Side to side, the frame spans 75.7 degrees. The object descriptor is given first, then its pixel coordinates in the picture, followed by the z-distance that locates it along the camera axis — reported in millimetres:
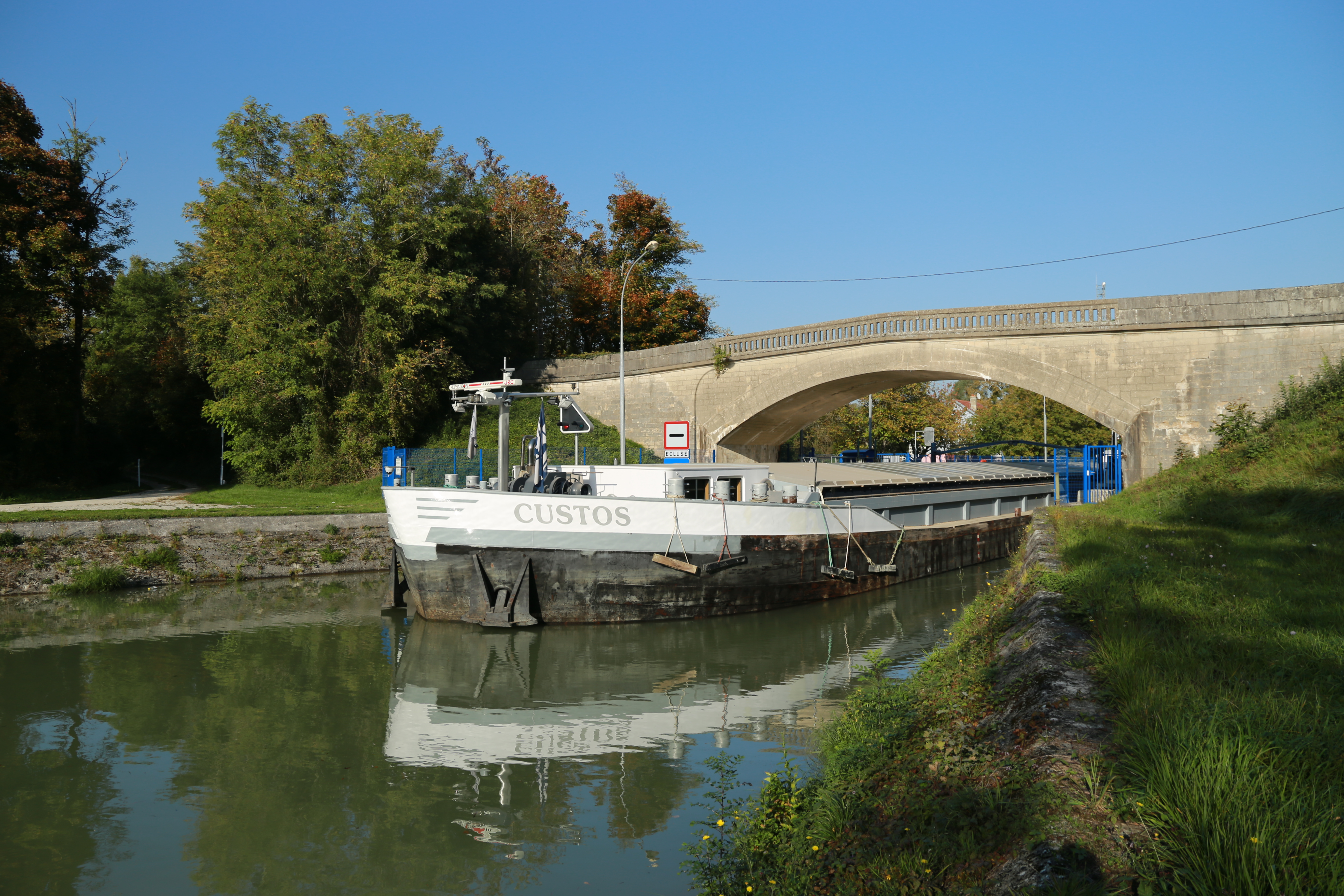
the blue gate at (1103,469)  25453
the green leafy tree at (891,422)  48219
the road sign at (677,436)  19094
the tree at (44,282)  25859
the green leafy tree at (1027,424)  55500
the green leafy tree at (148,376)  39688
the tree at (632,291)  41656
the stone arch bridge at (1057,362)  21578
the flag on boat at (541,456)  15070
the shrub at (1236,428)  18375
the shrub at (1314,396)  16625
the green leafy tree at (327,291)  30234
